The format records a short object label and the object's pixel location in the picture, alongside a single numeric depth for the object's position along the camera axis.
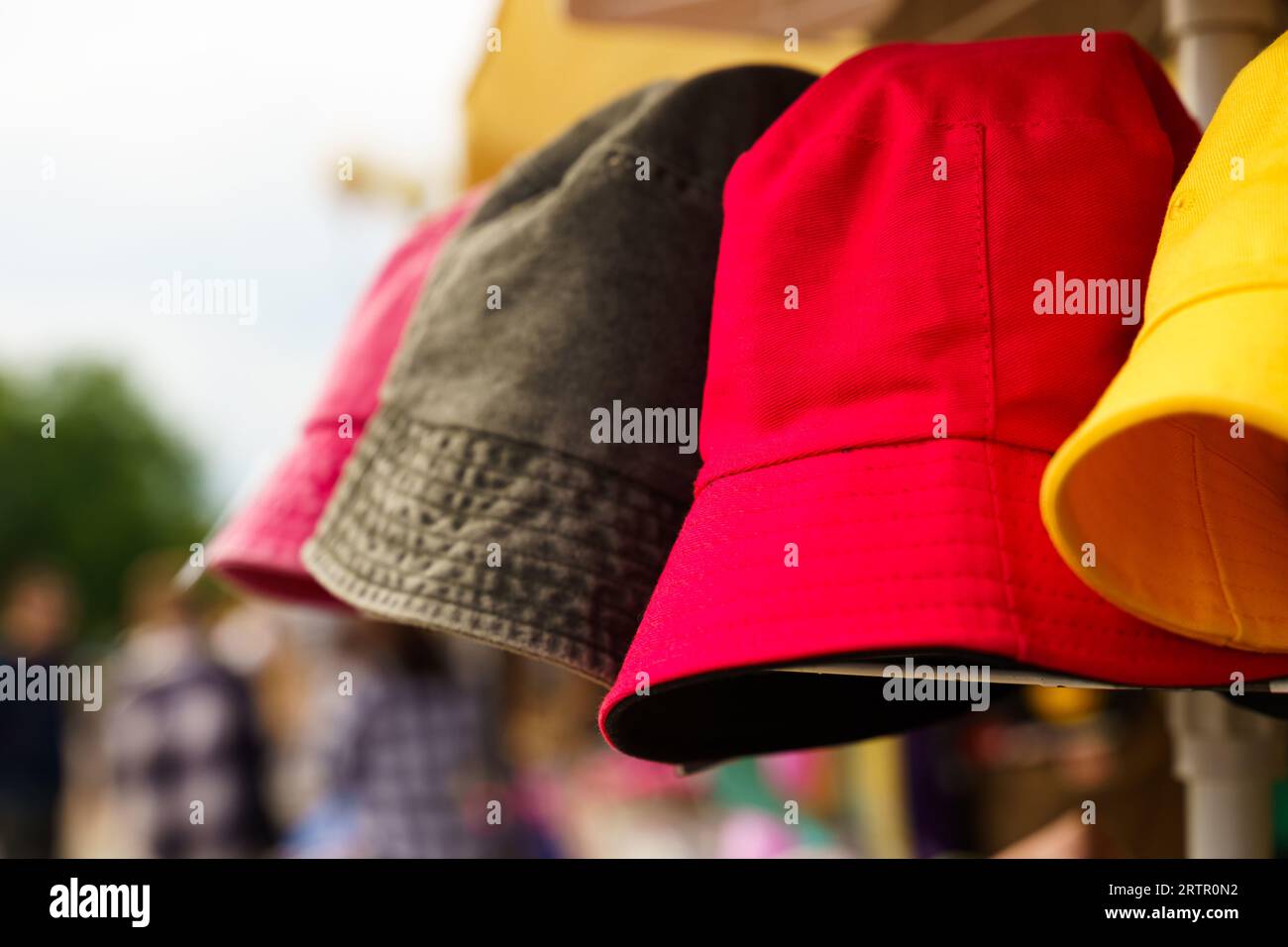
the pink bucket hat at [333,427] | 0.88
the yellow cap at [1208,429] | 0.41
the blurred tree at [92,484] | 20.98
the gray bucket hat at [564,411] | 0.64
